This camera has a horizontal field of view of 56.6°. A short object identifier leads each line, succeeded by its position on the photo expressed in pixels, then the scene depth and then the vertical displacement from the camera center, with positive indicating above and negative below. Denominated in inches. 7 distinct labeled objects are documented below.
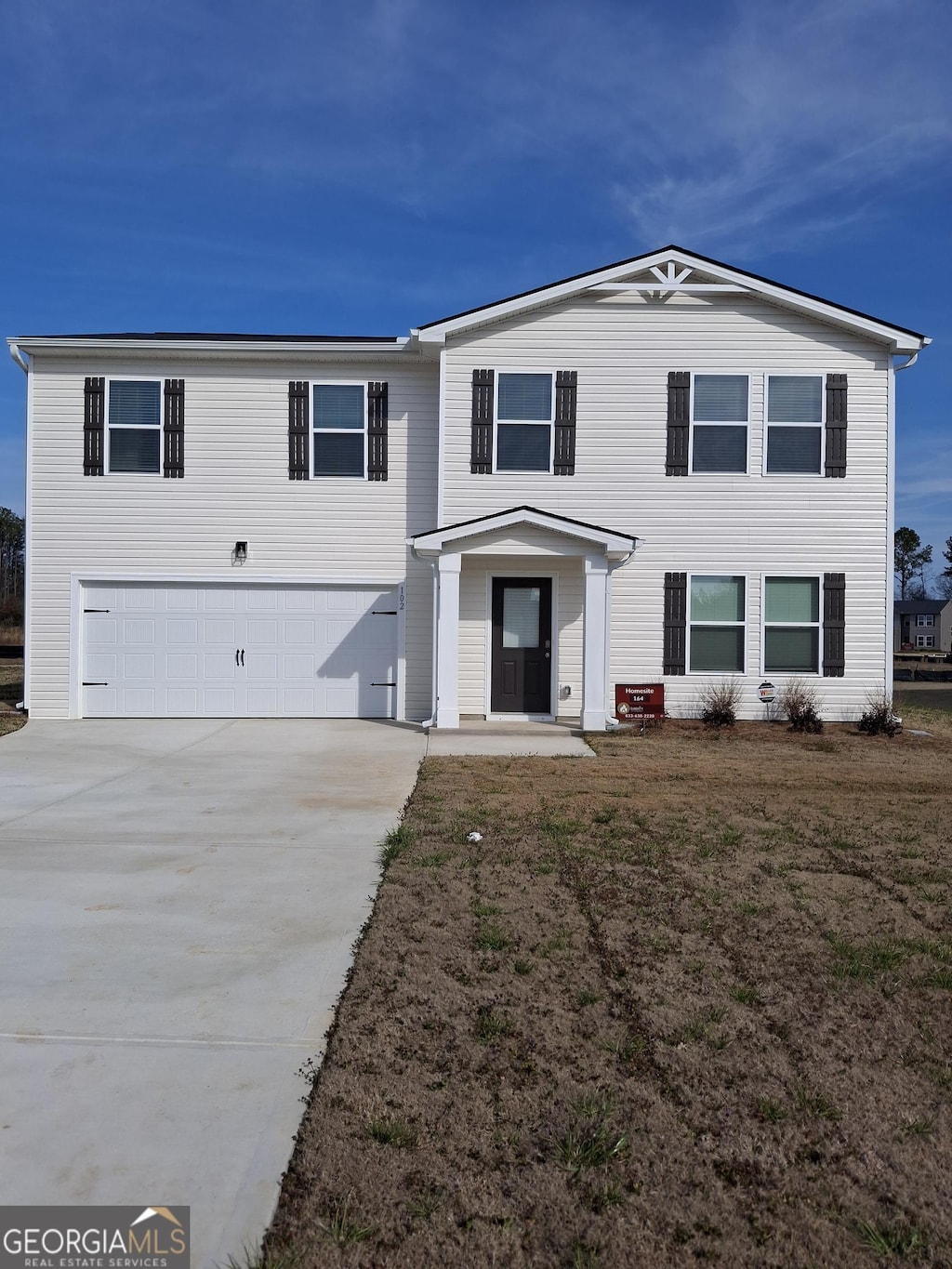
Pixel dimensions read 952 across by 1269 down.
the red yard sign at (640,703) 502.0 -40.5
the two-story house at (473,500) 525.0 +78.2
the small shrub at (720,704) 508.7 -41.8
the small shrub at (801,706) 505.0 -42.2
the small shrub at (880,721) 499.8 -50.1
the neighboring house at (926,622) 3080.7 +43.3
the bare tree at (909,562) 3445.1 +290.8
